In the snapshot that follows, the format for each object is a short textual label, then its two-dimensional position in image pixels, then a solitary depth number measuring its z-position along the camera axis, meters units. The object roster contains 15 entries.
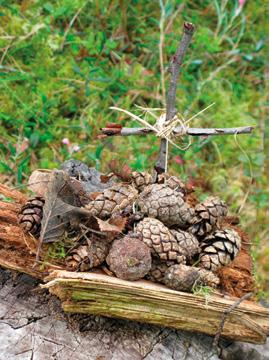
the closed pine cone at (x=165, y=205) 0.94
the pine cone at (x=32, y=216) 0.92
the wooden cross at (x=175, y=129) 0.94
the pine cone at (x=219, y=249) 0.94
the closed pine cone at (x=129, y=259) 0.90
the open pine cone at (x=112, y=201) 0.93
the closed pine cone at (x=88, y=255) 0.91
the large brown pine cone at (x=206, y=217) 0.96
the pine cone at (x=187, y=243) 0.93
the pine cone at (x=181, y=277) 0.92
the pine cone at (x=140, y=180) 0.97
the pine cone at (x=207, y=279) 0.93
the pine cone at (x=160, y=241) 0.92
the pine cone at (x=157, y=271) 0.93
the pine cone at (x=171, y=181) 0.98
